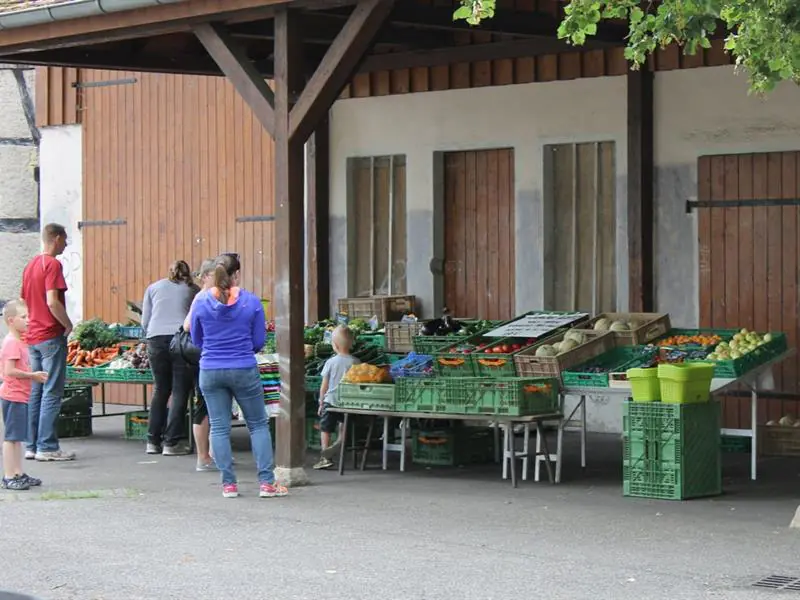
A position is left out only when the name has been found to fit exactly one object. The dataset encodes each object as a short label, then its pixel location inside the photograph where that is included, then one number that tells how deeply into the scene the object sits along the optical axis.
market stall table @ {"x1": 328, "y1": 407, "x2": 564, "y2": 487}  12.05
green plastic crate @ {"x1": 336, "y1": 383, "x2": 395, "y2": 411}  12.74
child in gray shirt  13.39
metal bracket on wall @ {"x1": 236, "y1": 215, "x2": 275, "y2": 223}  18.23
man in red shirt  13.80
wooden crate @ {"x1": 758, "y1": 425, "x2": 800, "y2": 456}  14.05
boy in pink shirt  11.87
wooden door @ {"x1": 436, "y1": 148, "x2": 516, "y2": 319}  16.67
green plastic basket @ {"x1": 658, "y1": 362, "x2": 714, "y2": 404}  11.32
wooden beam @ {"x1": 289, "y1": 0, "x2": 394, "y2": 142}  11.73
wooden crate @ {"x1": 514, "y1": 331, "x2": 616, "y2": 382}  12.43
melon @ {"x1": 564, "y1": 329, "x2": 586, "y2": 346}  13.02
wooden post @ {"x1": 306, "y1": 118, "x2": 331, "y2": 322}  17.94
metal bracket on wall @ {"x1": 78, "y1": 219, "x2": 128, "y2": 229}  19.92
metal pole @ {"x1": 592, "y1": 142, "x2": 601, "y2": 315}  16.05
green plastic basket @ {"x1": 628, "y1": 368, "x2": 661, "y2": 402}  11.45
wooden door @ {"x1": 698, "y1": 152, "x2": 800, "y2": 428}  14.52
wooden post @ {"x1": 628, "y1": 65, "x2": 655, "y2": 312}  15.24
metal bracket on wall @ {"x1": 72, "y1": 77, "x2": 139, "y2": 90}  19.69
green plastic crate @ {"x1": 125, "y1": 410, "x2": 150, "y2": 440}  15.89
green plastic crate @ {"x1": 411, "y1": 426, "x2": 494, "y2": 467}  13.66
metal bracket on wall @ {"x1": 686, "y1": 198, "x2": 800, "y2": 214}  14.52
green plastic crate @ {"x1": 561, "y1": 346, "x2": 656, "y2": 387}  12.30
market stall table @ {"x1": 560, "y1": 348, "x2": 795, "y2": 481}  12.03
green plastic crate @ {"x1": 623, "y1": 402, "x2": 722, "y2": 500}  11.35
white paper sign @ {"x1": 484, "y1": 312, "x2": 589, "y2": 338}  13.78
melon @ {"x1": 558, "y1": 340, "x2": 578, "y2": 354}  12.90
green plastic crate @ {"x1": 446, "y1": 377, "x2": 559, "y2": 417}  11.95
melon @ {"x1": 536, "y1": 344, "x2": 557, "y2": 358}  12.77
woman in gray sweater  14.23
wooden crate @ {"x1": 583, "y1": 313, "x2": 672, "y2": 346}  13.27
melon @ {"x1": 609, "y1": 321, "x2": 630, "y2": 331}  13.47
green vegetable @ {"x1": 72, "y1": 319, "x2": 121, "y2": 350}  16.12
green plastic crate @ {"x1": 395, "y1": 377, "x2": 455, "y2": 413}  12.39
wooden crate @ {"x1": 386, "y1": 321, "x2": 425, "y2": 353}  15.36
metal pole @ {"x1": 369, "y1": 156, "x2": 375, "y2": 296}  17.81
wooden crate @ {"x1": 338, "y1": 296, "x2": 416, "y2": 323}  16.86
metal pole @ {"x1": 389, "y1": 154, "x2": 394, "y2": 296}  17.62
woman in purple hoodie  11.52
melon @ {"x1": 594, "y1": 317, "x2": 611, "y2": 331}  13.61
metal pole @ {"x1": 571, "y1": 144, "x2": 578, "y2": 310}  16.19
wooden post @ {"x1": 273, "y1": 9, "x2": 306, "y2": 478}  12.23
